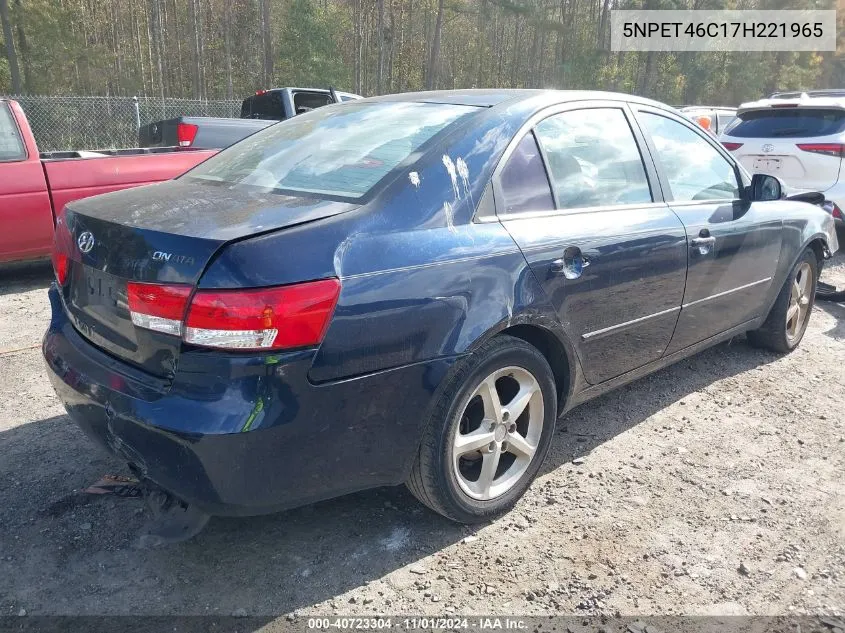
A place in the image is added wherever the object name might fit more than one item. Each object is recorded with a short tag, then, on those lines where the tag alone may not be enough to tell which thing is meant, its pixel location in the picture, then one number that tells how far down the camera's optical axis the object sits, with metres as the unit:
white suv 7.51
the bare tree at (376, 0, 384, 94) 24.05
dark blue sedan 2.03
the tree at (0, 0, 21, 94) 19.52
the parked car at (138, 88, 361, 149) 8.74
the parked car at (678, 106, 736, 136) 12.51
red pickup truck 5.81
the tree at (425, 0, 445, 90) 25.50
